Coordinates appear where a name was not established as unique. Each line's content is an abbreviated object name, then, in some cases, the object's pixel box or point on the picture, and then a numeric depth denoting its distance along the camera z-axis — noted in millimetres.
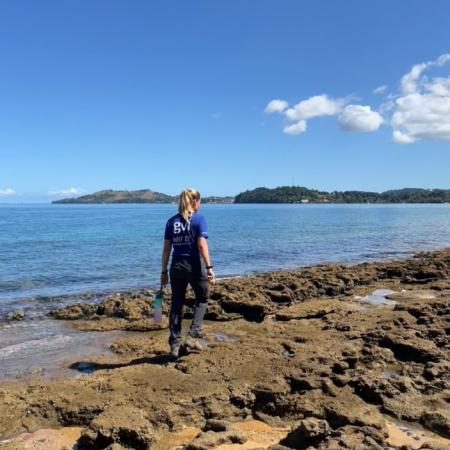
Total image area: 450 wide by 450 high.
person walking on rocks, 7801
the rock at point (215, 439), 4969
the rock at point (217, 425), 5452
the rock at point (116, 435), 5039
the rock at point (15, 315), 12820
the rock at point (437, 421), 5527
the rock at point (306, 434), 4871
